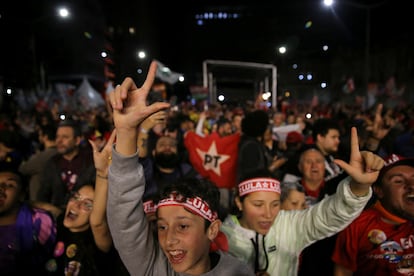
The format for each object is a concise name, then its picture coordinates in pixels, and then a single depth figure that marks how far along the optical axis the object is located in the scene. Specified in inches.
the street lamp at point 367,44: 543.9
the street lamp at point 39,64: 513.7
